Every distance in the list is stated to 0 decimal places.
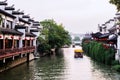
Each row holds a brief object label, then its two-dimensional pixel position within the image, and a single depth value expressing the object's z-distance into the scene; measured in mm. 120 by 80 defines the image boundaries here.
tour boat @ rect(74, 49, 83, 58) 51643
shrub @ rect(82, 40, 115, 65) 34100
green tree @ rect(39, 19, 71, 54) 59164
